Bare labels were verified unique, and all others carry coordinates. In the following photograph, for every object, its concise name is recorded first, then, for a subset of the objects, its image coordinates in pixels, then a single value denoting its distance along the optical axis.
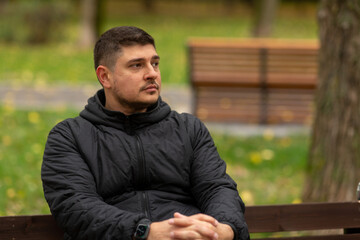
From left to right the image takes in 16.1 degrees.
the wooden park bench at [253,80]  15.21
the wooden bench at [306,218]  5.79
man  5.02
